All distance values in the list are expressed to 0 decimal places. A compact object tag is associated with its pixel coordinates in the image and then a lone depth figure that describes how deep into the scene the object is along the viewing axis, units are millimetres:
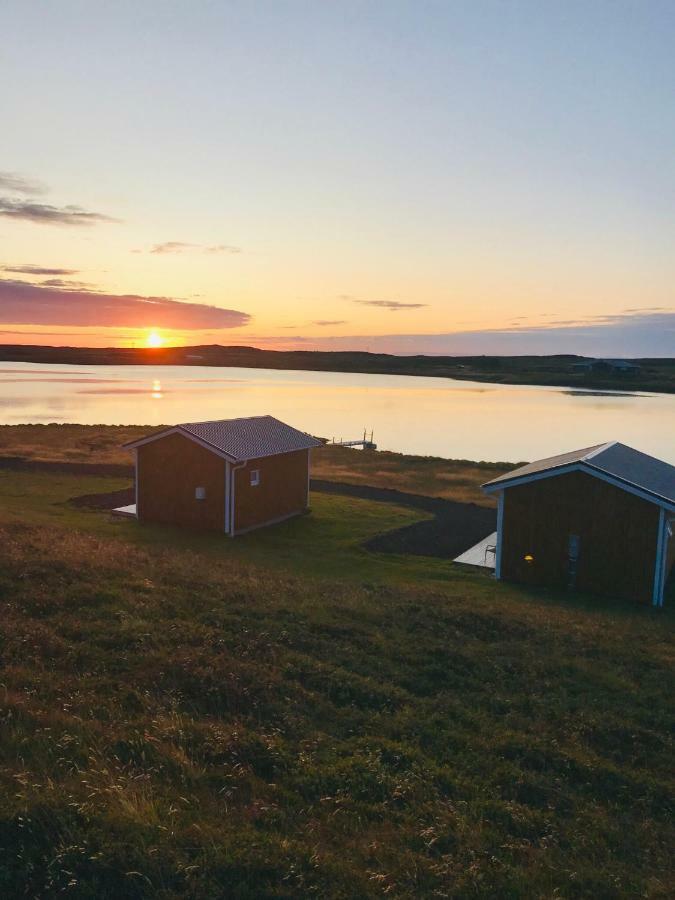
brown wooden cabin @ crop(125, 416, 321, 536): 29516
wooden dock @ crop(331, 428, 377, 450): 71631
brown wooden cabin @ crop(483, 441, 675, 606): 22922
